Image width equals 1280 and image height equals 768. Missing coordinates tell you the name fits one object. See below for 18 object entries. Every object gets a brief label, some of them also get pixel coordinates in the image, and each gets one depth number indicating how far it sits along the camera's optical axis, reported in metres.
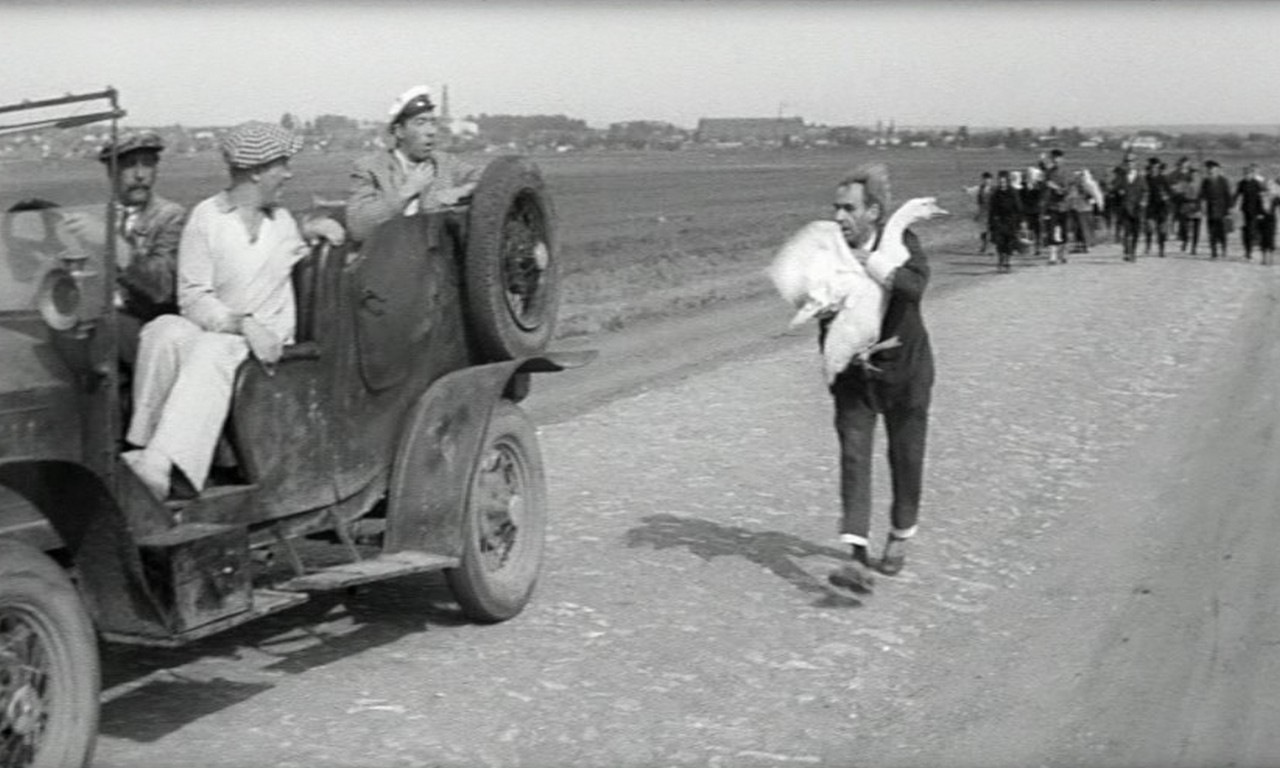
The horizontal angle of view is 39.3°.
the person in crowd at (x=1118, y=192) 34.09
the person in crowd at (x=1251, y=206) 32.59
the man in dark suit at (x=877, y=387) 8.01
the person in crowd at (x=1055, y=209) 31.97
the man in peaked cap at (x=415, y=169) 7.48
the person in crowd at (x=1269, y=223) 32.28
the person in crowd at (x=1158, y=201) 33.56
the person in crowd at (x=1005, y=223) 31.06
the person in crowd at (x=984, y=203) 36.34
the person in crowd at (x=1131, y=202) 31.97
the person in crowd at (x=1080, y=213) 34.37
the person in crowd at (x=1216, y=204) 33.09
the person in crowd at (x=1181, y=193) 34.72
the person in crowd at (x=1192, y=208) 34.44
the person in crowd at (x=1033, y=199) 34.00
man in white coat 5.82
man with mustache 6.24
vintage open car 5.23
